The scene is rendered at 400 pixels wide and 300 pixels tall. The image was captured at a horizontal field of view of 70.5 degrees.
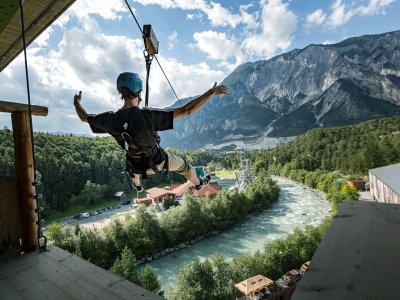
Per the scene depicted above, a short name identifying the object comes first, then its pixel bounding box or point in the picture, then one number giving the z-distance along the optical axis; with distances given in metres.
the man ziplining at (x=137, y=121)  2.34
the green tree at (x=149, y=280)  13.24
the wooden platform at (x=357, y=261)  0.87
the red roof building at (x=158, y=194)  46.16
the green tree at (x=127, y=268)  14.09
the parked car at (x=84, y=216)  42.11
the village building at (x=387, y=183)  23.41
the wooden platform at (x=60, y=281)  1.57
